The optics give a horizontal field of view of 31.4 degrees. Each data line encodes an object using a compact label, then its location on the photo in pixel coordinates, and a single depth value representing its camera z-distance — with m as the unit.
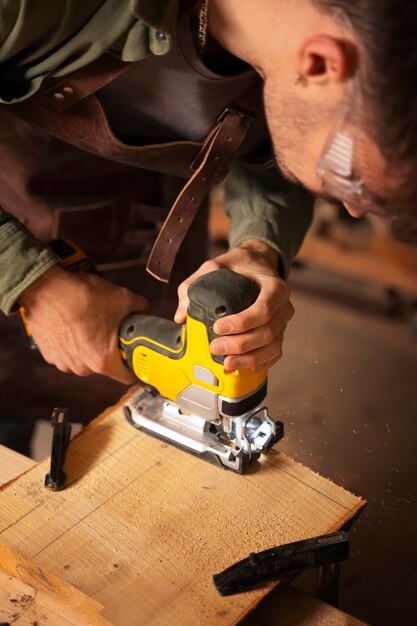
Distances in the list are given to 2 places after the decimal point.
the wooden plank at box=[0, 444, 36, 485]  1.41
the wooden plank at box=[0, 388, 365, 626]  1.14
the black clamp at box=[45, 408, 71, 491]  1.32
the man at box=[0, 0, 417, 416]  1.00
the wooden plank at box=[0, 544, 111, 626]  1.13
